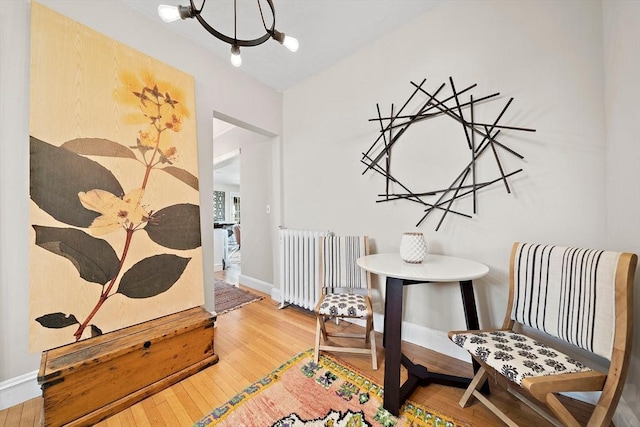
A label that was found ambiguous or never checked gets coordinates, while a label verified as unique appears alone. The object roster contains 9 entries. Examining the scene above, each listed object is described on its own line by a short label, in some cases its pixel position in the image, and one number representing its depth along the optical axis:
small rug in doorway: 2.67
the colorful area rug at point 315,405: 1.17
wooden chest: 1.12
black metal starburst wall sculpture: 1.56
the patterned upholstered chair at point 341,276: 1.76
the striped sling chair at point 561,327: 0.85
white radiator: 2.40
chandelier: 1.08
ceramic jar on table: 1.47
